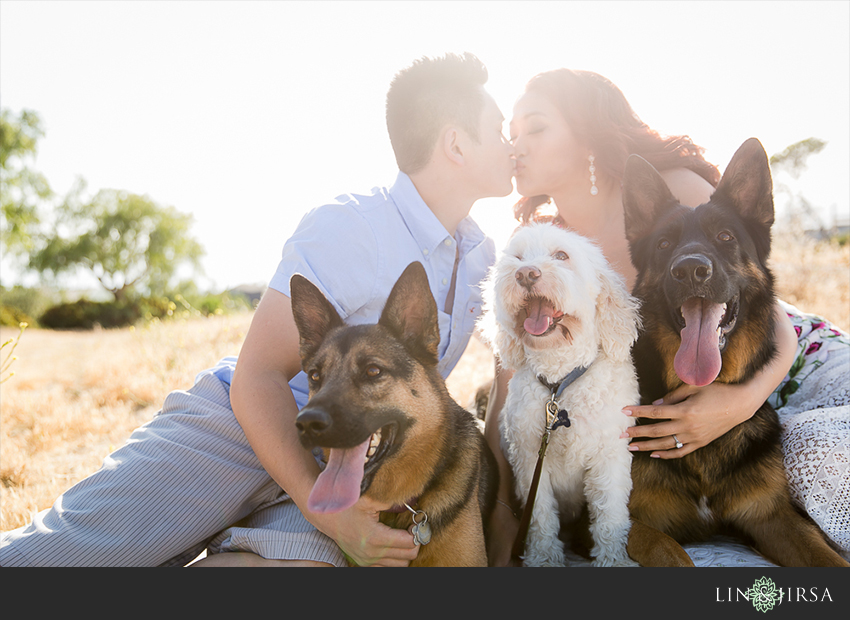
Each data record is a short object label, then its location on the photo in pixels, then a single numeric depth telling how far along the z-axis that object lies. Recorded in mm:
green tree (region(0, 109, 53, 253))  17391
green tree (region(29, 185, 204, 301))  34500
